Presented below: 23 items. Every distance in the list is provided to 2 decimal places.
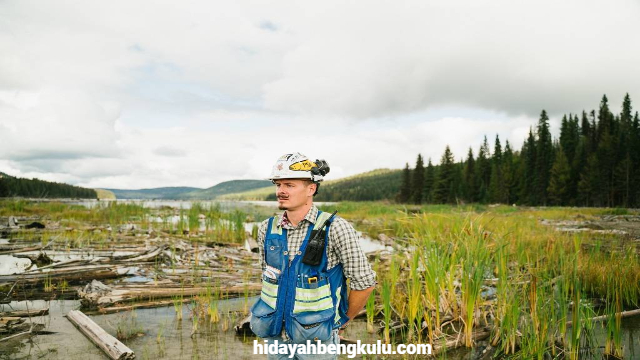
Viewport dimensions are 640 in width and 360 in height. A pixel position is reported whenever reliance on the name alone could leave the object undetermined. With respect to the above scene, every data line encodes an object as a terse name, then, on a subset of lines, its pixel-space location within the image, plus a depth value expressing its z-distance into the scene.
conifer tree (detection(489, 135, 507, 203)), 81.12
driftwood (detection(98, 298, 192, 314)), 6.87
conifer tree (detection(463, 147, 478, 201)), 86.31
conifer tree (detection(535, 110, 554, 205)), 74.31
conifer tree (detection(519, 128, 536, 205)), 76.39
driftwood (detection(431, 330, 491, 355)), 5.14
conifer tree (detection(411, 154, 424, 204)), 94.56
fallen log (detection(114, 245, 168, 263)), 11.11
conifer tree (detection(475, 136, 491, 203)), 86.19
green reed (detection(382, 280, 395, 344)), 5.12
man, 2.72
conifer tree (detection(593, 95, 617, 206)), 62.22
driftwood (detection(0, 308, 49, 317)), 6.20
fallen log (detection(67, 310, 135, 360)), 4.73
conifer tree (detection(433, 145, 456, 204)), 86.00
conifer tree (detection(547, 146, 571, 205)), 68.00
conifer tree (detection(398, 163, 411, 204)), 99.00
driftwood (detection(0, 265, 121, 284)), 8.62
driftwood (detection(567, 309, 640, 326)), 5.56
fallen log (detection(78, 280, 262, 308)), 7.16
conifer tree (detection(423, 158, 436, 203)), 92.62
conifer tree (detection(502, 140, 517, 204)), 80.76
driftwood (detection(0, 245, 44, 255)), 11.39
